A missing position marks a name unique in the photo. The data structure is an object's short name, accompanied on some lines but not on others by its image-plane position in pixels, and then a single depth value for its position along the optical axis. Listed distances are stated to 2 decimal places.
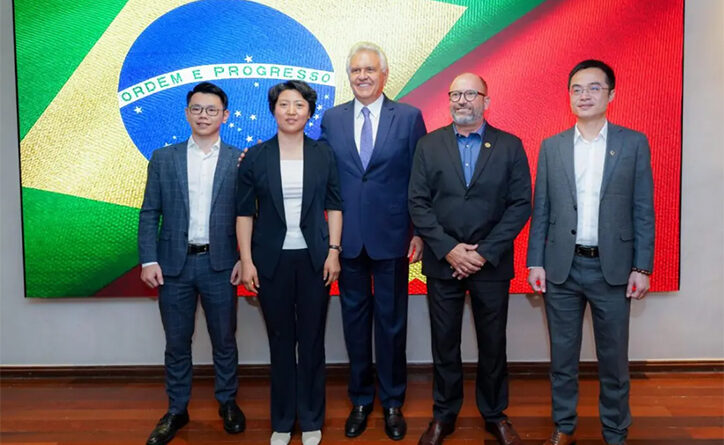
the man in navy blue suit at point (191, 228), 2.92
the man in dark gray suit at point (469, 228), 2.74
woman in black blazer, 2.73
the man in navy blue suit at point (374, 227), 2.92
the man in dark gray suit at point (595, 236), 2.69
